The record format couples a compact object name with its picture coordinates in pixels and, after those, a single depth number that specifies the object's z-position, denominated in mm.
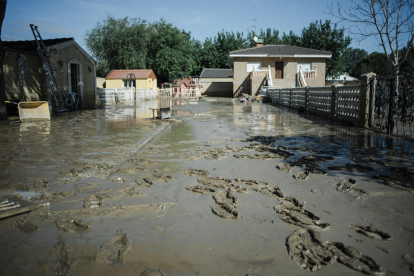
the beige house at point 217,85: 48438
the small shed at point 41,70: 15977
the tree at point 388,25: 12311
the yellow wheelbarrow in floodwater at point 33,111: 12133
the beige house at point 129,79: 40659
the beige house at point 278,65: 38250
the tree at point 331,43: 51250
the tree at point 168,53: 48062
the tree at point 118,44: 49875
